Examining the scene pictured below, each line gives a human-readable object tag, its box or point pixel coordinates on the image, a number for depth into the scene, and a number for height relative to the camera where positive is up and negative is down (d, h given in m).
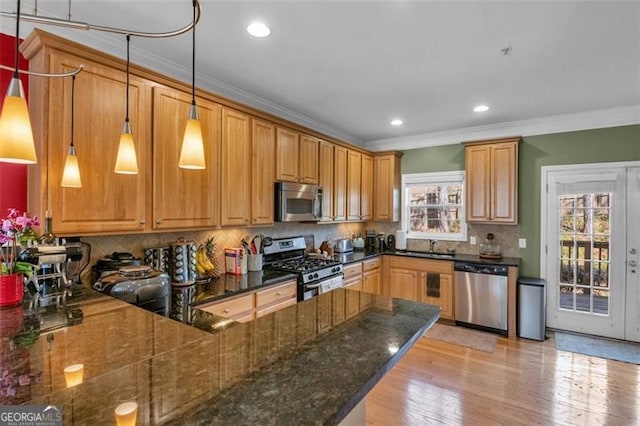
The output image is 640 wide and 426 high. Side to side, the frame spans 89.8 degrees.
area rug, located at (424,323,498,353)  3.73 -1.51
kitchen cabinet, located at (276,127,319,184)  3.50 +0.67
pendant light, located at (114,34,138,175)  1.61 +0.29
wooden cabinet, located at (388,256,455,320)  4.39 -0.95
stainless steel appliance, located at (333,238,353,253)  4.90 -0.50
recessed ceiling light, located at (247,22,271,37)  2.14 +1.26
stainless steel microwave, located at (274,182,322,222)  3.43 +0.14
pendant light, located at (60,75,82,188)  1.78 +0.23
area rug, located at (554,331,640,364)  3.42 -1.49
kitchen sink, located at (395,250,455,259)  4.55 -0.59
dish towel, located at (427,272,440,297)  4.46 -0.97
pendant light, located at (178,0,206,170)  1.41 +0.30
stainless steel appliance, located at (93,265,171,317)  1.93 -0.46
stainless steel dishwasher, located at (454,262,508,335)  4.03 -1.04
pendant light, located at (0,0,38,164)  0.96 +0.26
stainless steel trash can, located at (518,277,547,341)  3.86 -1.14
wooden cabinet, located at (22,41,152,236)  1.86 +0.44
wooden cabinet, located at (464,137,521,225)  4.21 +0.47
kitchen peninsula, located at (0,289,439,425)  0.72 -0.44
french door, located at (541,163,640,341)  3.78 -0.40
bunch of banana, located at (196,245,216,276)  2.89 -0.45
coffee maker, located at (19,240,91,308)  1.71 -0.35
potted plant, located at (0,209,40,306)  1.57 -0.26
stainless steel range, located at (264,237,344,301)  3.31 -0.58
